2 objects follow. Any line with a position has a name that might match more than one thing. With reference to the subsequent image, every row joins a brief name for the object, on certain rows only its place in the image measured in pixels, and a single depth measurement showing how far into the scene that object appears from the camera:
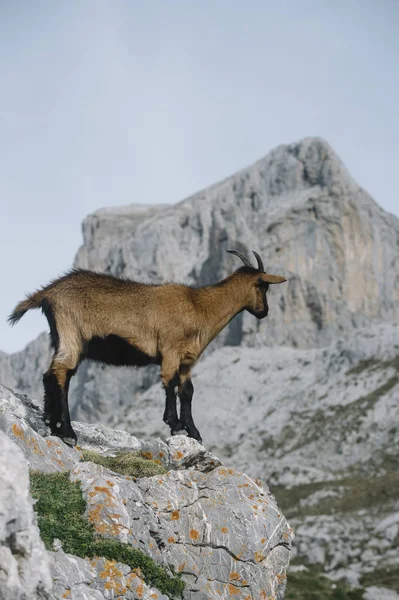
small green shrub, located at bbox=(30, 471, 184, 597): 10.45
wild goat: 13.70
